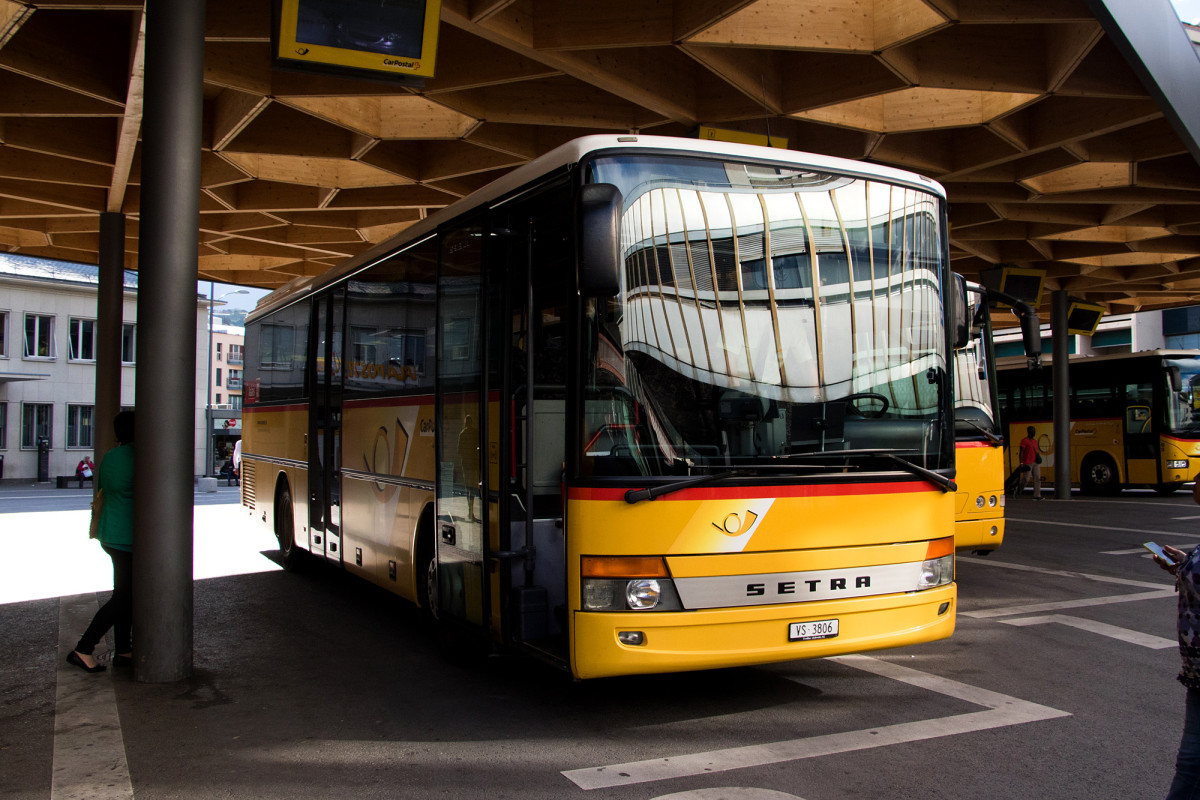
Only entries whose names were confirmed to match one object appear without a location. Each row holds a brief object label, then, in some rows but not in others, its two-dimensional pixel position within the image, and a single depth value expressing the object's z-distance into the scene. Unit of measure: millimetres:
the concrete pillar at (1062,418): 24812
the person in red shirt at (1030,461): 23766
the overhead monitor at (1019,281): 22891
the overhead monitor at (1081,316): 26656
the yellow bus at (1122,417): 24172
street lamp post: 42719
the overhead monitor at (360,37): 7281
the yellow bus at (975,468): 11164
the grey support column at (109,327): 18094
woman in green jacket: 7227
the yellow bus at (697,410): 5449
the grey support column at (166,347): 6969
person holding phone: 3510
